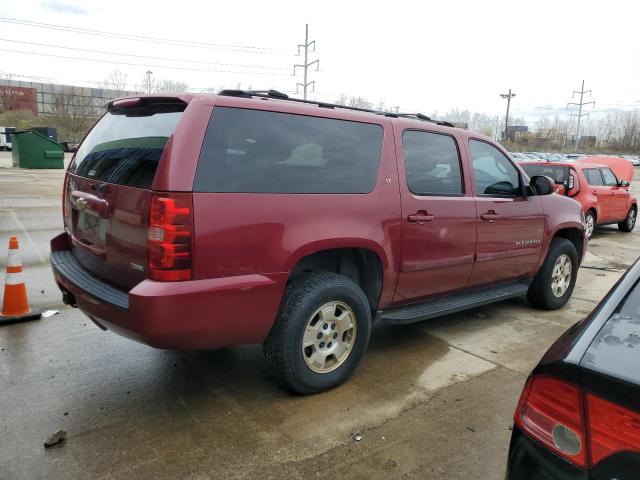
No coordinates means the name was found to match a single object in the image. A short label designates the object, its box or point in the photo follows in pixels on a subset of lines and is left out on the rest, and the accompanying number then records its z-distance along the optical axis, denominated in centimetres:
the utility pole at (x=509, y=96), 8075
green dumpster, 2361
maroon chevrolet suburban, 267
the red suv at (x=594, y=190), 1048
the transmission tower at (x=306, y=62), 5147
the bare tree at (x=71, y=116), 5059
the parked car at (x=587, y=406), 136
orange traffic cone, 446
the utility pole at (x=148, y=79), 6605
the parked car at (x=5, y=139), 3959
